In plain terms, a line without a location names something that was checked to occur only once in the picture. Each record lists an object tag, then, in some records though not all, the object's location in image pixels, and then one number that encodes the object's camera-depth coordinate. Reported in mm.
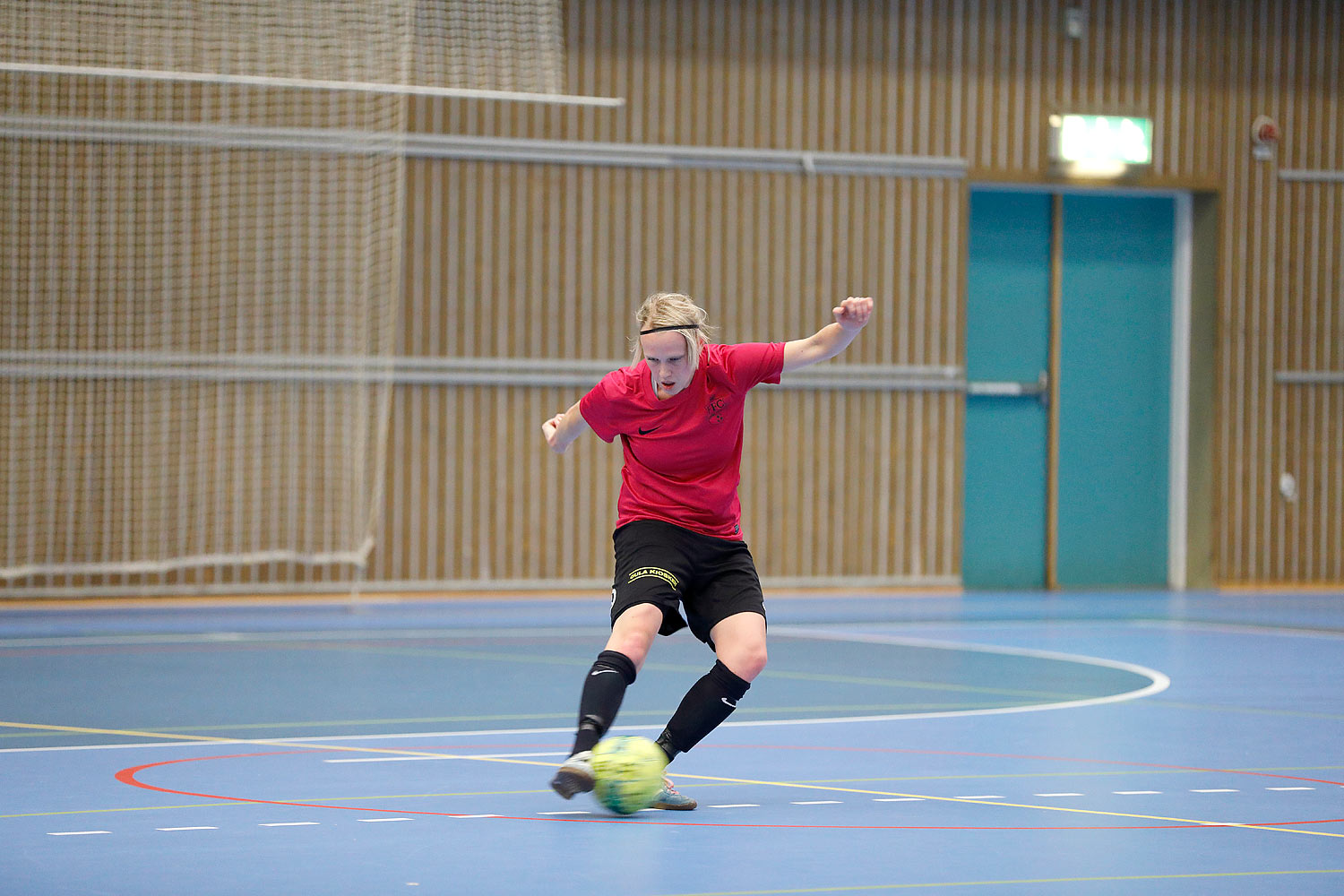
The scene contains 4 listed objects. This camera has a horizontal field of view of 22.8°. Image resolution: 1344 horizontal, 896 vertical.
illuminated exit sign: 29309
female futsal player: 10085
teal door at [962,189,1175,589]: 29734
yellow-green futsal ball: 9564
